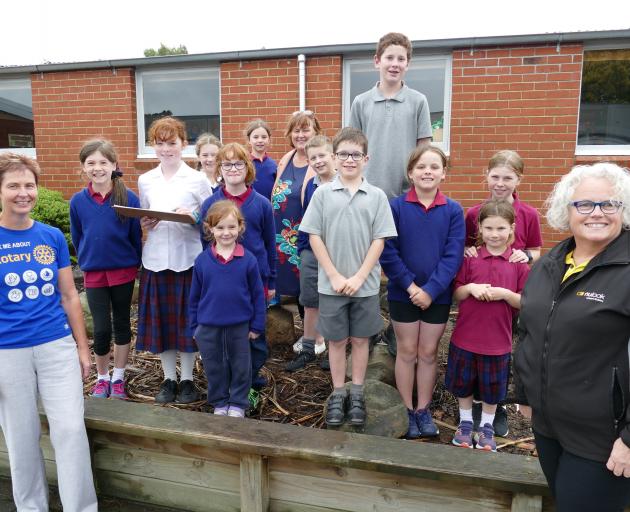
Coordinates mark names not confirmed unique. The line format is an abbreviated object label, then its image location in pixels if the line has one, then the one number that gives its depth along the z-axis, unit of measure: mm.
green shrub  7309
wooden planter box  2189
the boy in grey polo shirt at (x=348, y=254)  3088
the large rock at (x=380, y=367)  3725
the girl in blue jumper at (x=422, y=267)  3072
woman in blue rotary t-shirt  2400
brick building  6777
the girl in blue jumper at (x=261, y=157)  4523
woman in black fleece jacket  1646
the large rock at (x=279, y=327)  4539
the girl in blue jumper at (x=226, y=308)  3090
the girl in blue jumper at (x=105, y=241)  3379
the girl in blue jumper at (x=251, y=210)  3396
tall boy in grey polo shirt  3688
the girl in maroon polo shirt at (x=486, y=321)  2967
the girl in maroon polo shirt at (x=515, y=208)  3275
